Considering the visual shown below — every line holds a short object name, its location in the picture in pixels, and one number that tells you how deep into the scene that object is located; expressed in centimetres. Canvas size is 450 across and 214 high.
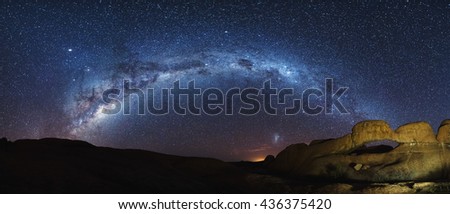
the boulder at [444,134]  2391
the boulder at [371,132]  2467
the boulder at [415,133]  2398
